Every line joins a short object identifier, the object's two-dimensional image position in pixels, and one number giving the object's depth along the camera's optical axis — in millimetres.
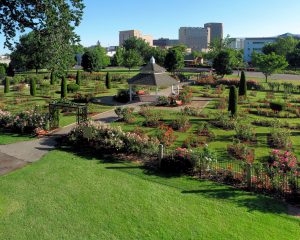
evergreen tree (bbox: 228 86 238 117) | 25375
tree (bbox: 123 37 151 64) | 99400
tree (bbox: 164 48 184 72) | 56812
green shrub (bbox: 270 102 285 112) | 27070
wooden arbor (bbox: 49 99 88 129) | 20688
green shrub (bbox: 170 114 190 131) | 21984
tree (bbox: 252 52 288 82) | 49594
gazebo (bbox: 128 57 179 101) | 33750
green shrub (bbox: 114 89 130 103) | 33844
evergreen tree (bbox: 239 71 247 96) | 35812
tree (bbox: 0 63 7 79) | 55997
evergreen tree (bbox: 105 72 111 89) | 44250
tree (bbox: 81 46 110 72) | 60094
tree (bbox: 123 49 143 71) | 70500
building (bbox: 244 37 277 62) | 135750
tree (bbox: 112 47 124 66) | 80562
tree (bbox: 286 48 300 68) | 83619
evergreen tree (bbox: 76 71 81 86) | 46231
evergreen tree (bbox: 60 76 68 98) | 35188
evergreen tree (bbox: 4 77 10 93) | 38453
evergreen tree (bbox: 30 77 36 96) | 36812
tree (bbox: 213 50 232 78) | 50938
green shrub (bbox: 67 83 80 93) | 39219
